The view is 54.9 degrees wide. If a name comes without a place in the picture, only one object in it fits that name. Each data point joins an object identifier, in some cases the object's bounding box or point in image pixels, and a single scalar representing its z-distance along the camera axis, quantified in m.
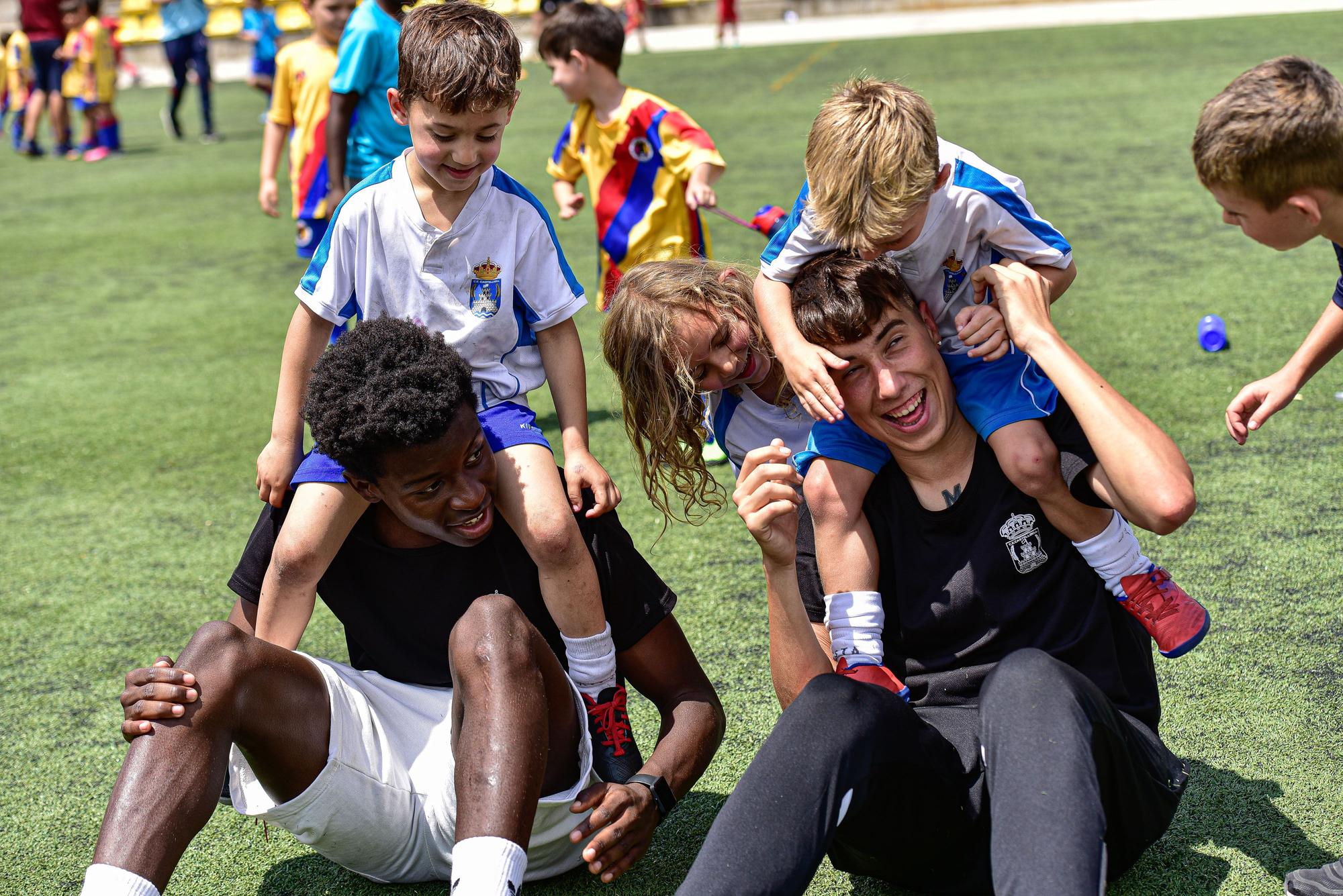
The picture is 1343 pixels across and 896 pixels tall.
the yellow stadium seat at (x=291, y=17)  28.84
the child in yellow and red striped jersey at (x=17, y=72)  19.17
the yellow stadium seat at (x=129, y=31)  29.64
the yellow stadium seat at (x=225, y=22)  29.41
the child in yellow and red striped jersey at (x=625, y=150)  5.68
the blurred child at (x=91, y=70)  15.74
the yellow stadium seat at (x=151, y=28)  29.64
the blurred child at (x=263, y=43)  16.75
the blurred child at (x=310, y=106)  6.42
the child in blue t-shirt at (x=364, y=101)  5.75
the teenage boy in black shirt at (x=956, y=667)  2.00
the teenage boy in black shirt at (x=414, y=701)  2.22
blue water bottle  5.73
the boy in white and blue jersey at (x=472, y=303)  2.74
